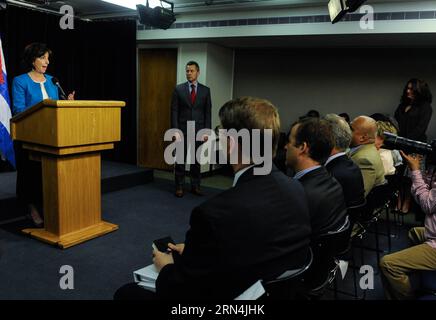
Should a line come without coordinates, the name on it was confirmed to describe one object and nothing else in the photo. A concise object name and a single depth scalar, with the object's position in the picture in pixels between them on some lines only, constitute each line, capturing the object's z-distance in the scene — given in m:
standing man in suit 4.21
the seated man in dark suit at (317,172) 1.44
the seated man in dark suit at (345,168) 1.93
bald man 2.30
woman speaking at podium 2.77
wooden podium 2.42
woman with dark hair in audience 3.95
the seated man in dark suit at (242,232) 0.95
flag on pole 3.29
